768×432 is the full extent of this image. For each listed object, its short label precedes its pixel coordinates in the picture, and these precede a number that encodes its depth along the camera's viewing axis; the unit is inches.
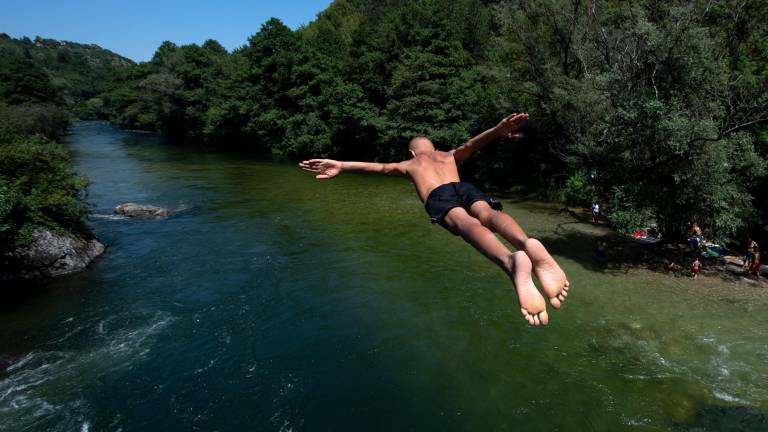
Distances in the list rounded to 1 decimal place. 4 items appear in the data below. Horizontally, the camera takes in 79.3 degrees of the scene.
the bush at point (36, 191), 577.6
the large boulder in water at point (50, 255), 601.6
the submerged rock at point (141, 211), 898.7
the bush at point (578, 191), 987.9
